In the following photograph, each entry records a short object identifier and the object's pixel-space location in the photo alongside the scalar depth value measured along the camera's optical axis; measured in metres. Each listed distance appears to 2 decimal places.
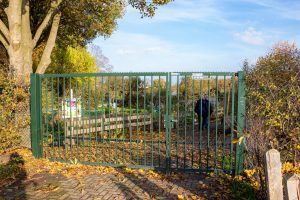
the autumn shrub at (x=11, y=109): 8.05
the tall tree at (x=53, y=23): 8.71
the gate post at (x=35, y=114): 7.73
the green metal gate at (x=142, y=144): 6.19
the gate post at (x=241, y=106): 6.06
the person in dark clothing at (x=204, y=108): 13.37
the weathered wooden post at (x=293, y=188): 2.85
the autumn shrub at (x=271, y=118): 5.42
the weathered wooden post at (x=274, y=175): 3.38
